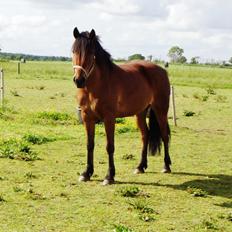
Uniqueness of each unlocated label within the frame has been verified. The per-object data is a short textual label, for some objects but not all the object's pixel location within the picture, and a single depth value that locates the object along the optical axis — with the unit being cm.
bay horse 738
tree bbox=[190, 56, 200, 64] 10628
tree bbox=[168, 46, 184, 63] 13062
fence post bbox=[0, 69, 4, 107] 1802
